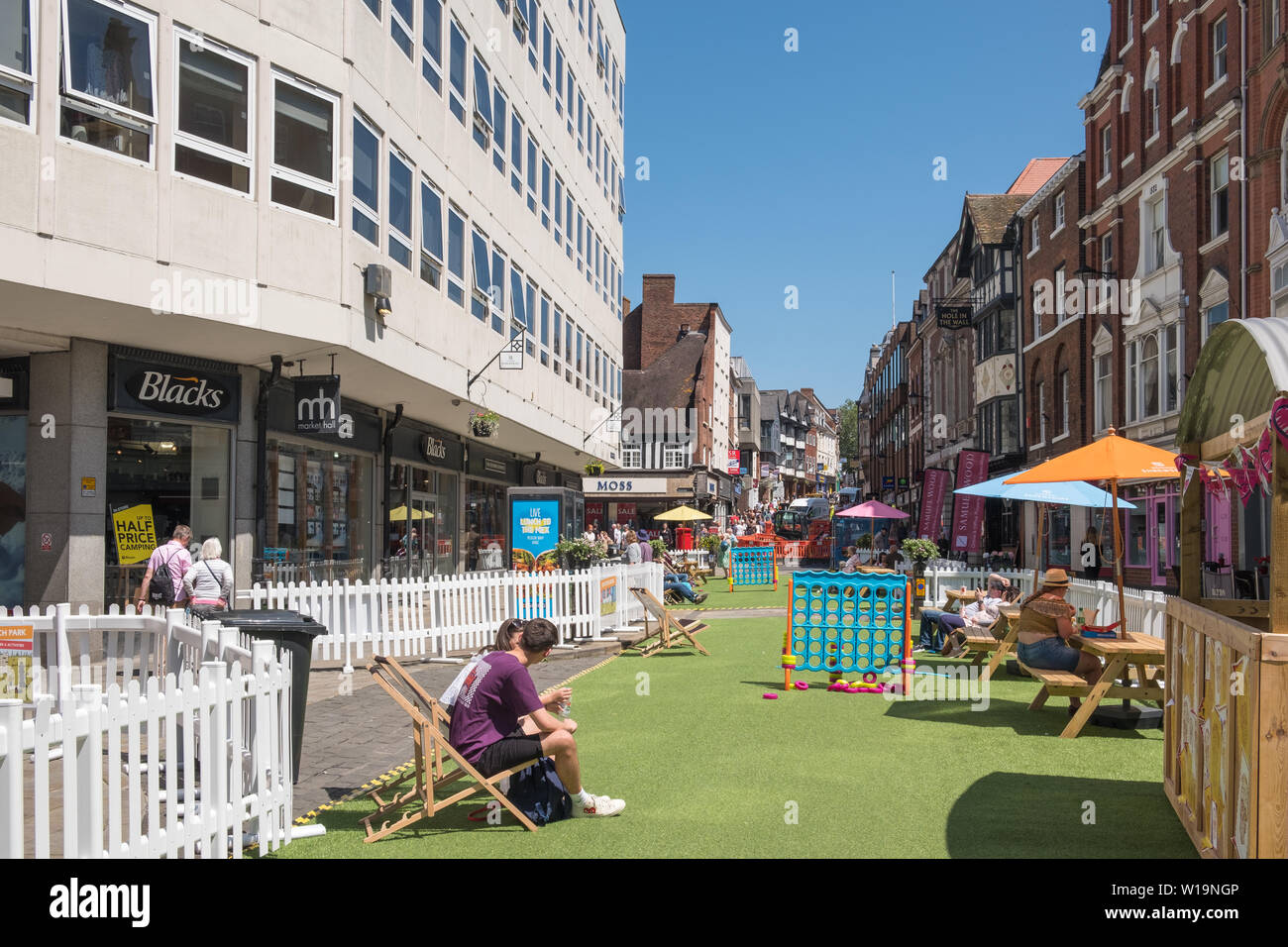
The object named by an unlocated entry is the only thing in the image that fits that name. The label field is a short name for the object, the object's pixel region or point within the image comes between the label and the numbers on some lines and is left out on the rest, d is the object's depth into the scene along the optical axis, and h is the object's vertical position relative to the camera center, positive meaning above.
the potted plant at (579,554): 18.44 -0.72
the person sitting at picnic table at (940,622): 13.19 -1.41
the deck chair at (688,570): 27.21 -1.60
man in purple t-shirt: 5.82 -1.21
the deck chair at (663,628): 13.91 -1.58
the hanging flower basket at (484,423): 20.66 +1.80
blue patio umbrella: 12.79 +0.23
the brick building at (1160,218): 23.34 +7.39
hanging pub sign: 44.91 +8.46
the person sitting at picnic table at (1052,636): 8.75 -1.05
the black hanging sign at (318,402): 14.57 +1.55
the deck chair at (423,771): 5.62 -1.44
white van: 68.44 +0.36
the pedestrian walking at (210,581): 10.91 -0.71
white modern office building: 11.42 +3.03
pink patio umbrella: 26.52 +0.04
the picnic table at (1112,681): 8.09 -1.32
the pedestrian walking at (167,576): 11.40 -0.67
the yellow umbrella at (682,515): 35.53 -0.08
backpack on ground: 5.87 -1.58
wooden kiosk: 4.10 -0.68
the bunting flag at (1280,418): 4.11 +0.37
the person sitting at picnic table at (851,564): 23.12 -1.14
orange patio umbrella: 10.20 +0.48
